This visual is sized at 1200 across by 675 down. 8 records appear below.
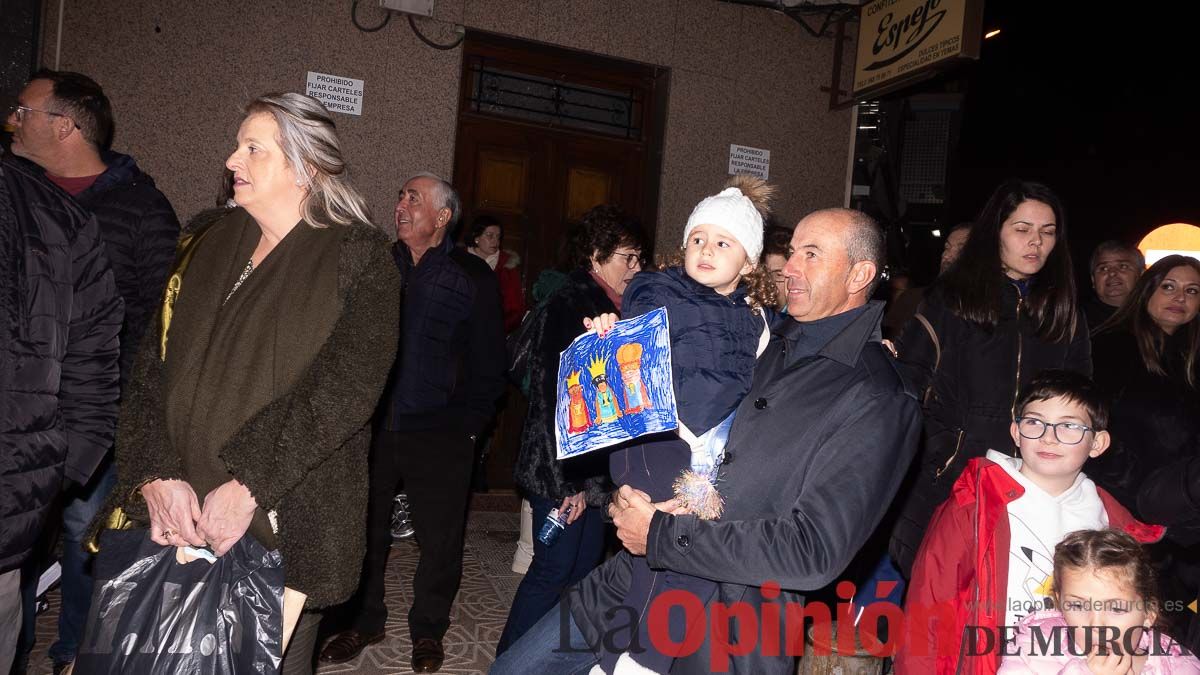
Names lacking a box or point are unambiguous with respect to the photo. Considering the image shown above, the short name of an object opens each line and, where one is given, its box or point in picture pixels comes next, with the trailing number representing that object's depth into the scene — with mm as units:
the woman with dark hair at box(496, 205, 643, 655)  3533
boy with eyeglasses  2482
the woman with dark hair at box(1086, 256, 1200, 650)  2949
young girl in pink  2334
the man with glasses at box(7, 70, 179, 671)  3326
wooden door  6785
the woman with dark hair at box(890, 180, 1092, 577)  3072
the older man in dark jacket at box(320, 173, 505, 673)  3854
